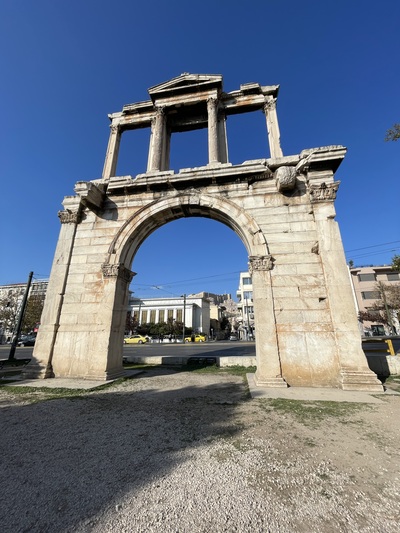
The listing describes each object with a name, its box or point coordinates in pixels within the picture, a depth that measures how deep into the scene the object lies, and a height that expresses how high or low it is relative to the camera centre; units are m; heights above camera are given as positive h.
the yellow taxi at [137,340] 41.91 -0.09
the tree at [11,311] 35.47 +4.38
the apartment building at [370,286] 45.84 +10.48
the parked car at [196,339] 46.24 +0.07
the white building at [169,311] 66.88 +8.04
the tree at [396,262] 16.66 +5.30
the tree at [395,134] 10.25 +8.71
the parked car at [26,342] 35.88 -0.31
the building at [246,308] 52.12 +7.19
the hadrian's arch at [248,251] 6.49 +2.83
